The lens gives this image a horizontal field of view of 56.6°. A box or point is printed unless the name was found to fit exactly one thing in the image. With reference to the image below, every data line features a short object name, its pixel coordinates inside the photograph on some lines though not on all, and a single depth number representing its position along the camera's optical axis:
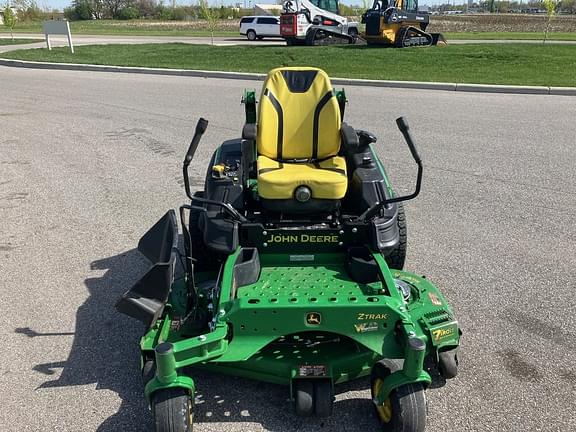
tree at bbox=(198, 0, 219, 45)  24.27
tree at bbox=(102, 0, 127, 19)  63.00
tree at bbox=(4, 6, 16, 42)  27.88
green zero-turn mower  2.57
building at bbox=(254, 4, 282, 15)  37.72
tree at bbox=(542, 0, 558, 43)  21.86
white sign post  20.55
